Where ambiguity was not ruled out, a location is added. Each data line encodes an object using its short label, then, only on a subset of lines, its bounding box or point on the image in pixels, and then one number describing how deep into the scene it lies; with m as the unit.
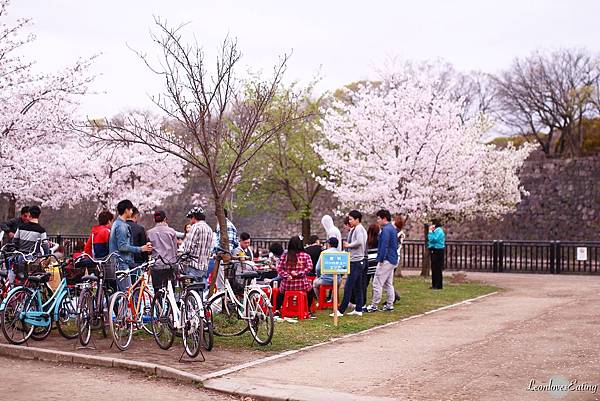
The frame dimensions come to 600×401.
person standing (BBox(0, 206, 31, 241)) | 13.01
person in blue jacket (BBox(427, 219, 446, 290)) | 19.30
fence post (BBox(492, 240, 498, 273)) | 28.14
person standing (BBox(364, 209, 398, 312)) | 14.31
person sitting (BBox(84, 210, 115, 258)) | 12.03
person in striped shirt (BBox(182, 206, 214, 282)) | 11.08
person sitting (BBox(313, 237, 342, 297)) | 14.19
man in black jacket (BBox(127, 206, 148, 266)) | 12.34
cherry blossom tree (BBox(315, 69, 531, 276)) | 23.45
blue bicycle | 10.77
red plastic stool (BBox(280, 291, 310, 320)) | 13.26
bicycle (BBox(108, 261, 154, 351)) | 10.23
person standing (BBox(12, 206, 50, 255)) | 12.51
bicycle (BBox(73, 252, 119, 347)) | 10.61
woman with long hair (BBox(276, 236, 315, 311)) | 13.06
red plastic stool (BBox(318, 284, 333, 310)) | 14.88
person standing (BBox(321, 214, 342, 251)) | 14.98
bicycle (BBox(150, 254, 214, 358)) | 9.49
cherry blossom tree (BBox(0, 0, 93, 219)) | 18.62
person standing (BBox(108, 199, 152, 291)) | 11.21
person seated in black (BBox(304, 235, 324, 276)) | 15.68
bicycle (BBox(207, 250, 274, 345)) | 10.45
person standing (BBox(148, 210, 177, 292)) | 10.95
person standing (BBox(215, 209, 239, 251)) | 13.43
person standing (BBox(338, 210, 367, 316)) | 13.86
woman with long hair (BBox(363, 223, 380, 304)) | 16.17
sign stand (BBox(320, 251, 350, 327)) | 12.27
